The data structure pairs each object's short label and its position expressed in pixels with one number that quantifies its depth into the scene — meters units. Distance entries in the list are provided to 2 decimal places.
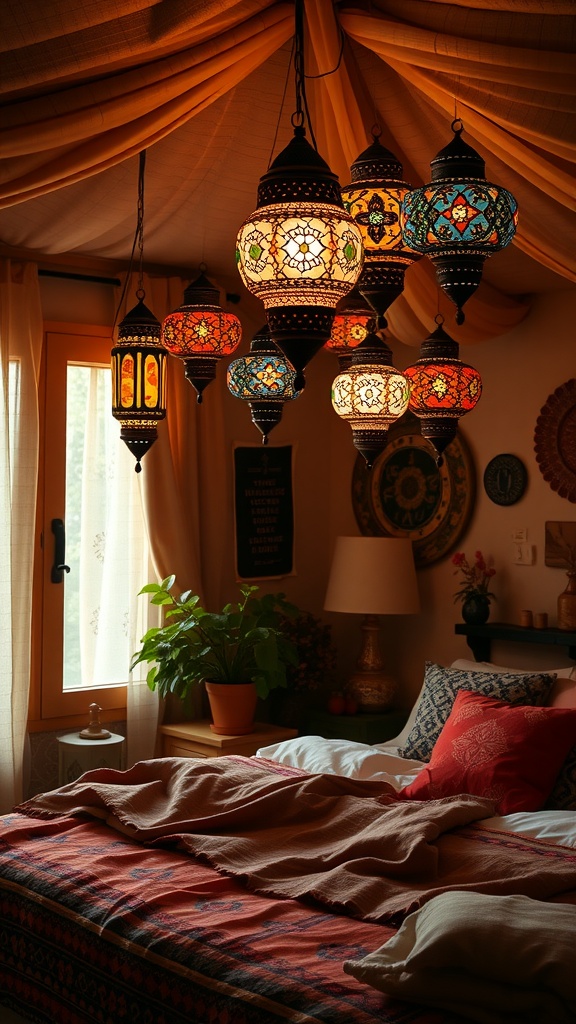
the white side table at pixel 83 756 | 4.43
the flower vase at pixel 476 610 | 4.95
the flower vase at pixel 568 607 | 4.58
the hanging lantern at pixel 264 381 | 3.31
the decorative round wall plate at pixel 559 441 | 4.78
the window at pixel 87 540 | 4.76
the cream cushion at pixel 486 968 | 2.02
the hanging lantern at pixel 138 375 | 3.40
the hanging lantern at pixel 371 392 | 3.15
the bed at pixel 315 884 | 2.09
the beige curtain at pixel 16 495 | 4.42
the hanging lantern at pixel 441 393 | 3.31
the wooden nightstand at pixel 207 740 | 4.73
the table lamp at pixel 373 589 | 5.19
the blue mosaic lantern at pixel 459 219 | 2.30
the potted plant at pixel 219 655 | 4.72
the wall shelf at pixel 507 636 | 4.54
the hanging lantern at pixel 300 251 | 2.11
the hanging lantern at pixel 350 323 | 3.43
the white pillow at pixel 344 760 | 3.87
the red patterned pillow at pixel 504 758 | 3.58
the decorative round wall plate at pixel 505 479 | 5.02
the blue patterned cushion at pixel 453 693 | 4.08
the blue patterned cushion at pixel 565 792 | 3.61
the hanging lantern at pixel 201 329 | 3.27
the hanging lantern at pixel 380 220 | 2.61
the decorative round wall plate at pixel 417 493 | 5.32
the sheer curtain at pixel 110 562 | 4.91
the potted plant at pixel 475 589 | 4.96
